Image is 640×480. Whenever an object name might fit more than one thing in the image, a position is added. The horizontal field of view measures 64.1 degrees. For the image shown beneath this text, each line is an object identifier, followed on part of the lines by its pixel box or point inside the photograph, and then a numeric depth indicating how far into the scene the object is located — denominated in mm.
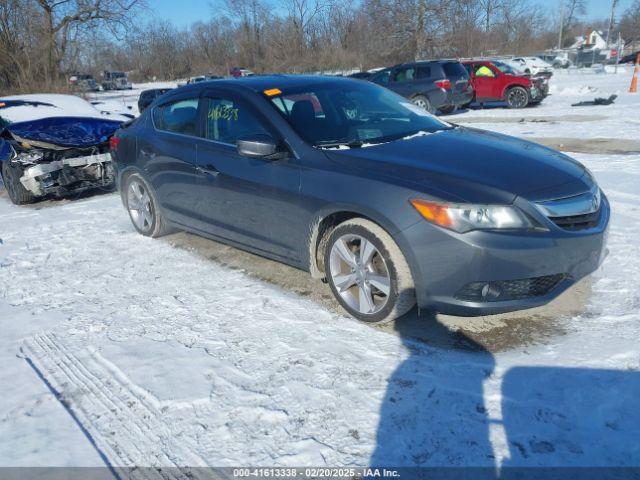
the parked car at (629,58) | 42344
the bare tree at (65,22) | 22938
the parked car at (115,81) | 47816
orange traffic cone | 18328
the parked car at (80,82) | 23525
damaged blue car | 6871
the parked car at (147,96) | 19586
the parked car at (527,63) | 23978
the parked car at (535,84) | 15758
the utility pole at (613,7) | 49781
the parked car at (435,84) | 14688
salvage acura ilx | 2896
